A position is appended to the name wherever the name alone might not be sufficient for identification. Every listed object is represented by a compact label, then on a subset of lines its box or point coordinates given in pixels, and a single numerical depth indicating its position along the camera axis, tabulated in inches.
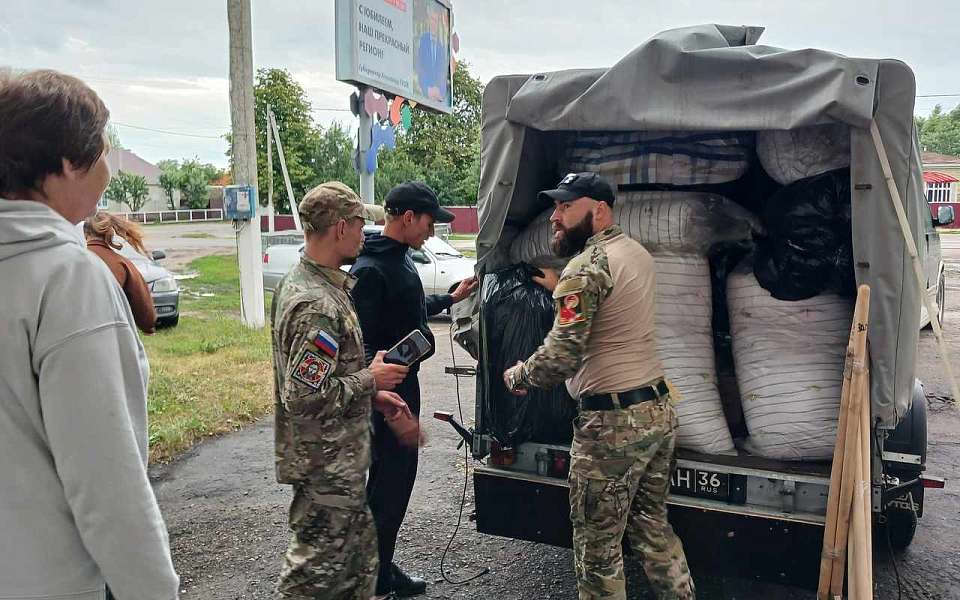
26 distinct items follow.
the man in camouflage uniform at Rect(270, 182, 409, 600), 98.8
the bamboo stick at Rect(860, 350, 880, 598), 101.0
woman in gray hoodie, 51.4
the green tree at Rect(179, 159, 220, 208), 2829.7
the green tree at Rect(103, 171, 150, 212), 2378.0
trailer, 107.1
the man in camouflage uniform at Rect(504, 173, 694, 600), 111.4
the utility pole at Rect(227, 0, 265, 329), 371.9
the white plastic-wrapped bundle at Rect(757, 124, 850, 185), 120.0
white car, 500.4
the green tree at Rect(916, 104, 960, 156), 2997.0
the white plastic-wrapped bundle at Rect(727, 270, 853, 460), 121.0
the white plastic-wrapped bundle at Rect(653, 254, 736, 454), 127.9
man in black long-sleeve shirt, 131.1
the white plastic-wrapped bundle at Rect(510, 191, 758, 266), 129.0
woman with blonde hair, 163.2
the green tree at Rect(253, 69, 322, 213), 1370.6
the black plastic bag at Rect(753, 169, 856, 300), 122.8
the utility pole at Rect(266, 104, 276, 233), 969.1
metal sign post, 402.3
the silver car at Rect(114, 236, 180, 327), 402.0
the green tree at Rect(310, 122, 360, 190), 1406.3
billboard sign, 377.4
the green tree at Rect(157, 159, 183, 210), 2849.4
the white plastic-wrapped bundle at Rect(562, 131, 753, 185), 132.9
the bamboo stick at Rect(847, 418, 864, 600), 101.0
